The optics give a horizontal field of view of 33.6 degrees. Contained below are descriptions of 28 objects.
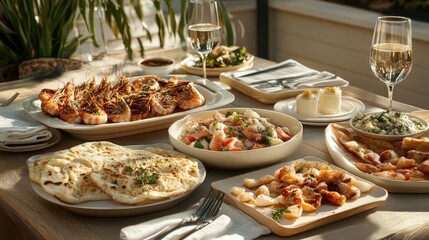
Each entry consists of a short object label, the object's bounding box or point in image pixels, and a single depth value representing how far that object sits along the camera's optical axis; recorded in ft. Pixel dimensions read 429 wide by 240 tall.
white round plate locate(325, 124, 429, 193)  5.29
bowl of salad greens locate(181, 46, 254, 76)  8.73
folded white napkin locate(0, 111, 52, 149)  6.47
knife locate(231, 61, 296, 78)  8.21
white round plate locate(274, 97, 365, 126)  6.91
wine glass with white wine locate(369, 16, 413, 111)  6.17
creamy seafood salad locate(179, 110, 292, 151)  5.88
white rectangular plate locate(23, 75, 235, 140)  6.59
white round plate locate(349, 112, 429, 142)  6.15
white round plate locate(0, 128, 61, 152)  6.48
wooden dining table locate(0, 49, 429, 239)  4.85
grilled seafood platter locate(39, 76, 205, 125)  6.77
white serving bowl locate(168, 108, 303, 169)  5.69
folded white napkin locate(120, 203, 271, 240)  4.62
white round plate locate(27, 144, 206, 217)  5.01
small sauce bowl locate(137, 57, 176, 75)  8.71
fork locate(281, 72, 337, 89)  7.83
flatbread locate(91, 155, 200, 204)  5.08
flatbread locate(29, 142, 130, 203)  5.16
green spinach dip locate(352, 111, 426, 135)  6.23
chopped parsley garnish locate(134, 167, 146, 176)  5.33
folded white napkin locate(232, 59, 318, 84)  8.11
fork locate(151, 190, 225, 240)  4.75
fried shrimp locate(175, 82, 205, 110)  7.08
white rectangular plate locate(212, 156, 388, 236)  4.74
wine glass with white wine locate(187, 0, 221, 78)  7.51
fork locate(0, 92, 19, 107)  7.71
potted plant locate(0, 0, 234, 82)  9.49
